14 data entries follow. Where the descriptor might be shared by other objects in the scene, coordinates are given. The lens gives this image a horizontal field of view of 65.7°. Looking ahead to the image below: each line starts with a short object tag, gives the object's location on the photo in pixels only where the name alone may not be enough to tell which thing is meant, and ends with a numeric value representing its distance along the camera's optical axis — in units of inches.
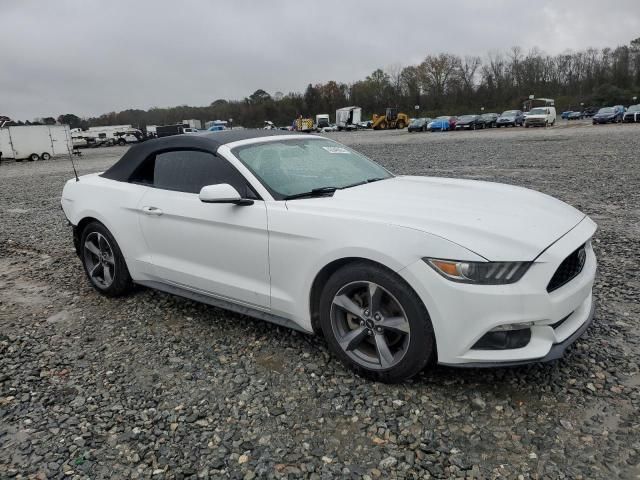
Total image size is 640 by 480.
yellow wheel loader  2393.0
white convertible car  101.1
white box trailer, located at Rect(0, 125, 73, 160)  1214.3
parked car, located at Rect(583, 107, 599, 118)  2652.6
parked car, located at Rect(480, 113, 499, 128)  1775.6
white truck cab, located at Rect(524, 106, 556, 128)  1529.3
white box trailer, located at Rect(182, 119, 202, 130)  3266.2
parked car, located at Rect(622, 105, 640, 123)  1409.4
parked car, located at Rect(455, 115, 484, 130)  1756.9
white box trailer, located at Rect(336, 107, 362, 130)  2746.1
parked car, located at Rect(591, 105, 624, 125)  1484.9
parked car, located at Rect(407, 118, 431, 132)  1870.1
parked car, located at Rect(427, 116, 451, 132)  1793.8
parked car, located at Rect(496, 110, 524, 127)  1699.1
